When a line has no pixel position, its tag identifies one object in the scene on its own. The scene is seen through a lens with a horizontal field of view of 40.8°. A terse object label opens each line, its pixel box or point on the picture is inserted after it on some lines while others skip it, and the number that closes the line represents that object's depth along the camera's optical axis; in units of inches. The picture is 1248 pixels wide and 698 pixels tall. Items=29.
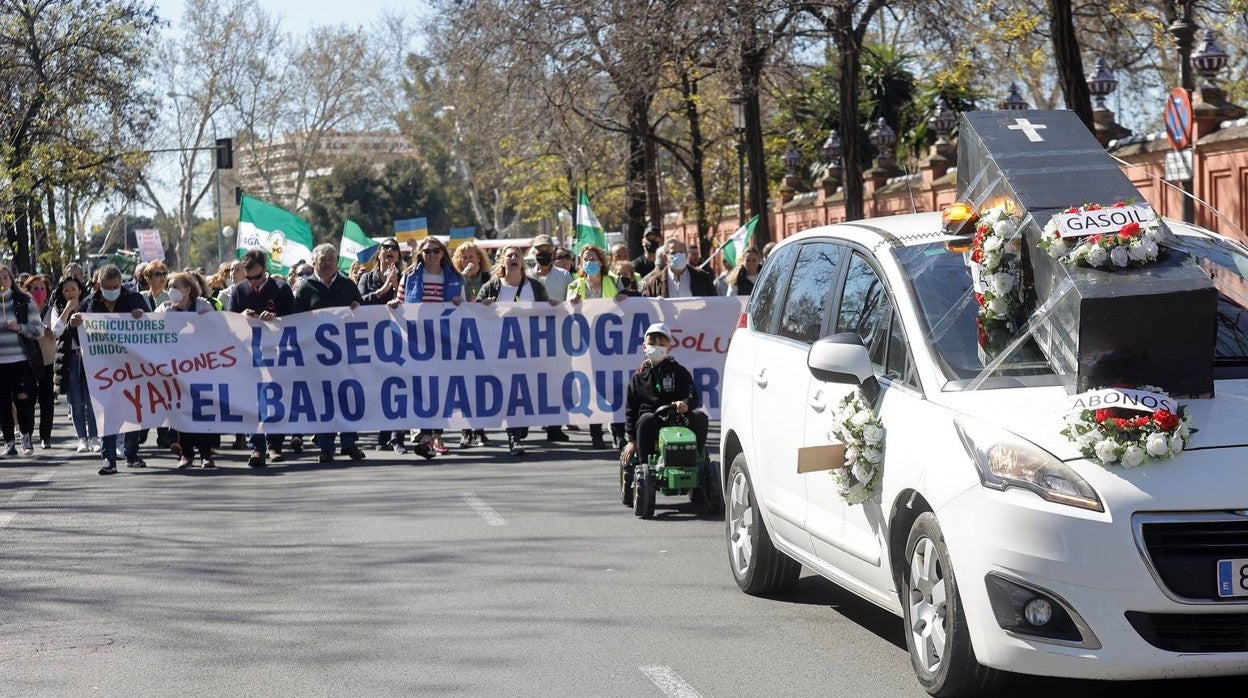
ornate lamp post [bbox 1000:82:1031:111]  1107.6
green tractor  430.3
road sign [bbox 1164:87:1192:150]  695.1
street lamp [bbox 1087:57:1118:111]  1027.9
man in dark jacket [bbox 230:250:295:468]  617.6
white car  200.5
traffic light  1902.1
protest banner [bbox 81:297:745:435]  616.7
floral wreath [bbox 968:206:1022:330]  241.8
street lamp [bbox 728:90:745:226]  1097.4
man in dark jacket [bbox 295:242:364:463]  617.6
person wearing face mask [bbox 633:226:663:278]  848.3
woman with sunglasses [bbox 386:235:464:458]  634.8
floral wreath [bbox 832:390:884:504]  246.5
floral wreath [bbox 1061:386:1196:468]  202.4
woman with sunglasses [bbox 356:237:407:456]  656.4
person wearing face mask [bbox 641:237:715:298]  670.5
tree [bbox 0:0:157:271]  1368.1
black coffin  220.2
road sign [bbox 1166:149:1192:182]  724.0
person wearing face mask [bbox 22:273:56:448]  692.1
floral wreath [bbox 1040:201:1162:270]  227.9
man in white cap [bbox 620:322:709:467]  442.3
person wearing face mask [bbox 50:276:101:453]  641.2
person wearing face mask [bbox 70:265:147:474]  610.2
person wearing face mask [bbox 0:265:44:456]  648.4
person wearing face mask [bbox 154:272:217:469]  608.1
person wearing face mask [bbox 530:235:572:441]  670.5
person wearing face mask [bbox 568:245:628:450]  662.5
